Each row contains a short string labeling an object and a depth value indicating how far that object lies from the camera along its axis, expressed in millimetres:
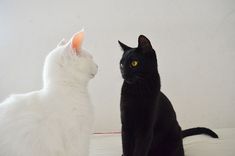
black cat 1167
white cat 924
